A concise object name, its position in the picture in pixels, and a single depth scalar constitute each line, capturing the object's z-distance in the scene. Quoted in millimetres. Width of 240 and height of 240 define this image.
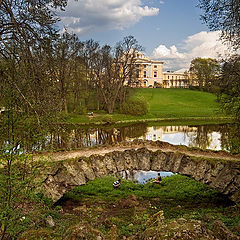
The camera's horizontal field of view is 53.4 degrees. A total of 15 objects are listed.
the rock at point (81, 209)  9984
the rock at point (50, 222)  6934
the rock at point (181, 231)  4004
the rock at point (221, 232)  4301
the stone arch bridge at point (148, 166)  10234
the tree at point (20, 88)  5062
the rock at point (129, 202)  10781
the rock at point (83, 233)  4680
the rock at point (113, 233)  5926
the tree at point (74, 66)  33031
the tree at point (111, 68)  42500
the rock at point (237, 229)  5584
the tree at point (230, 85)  10305
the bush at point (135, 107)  42925
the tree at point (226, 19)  7342
